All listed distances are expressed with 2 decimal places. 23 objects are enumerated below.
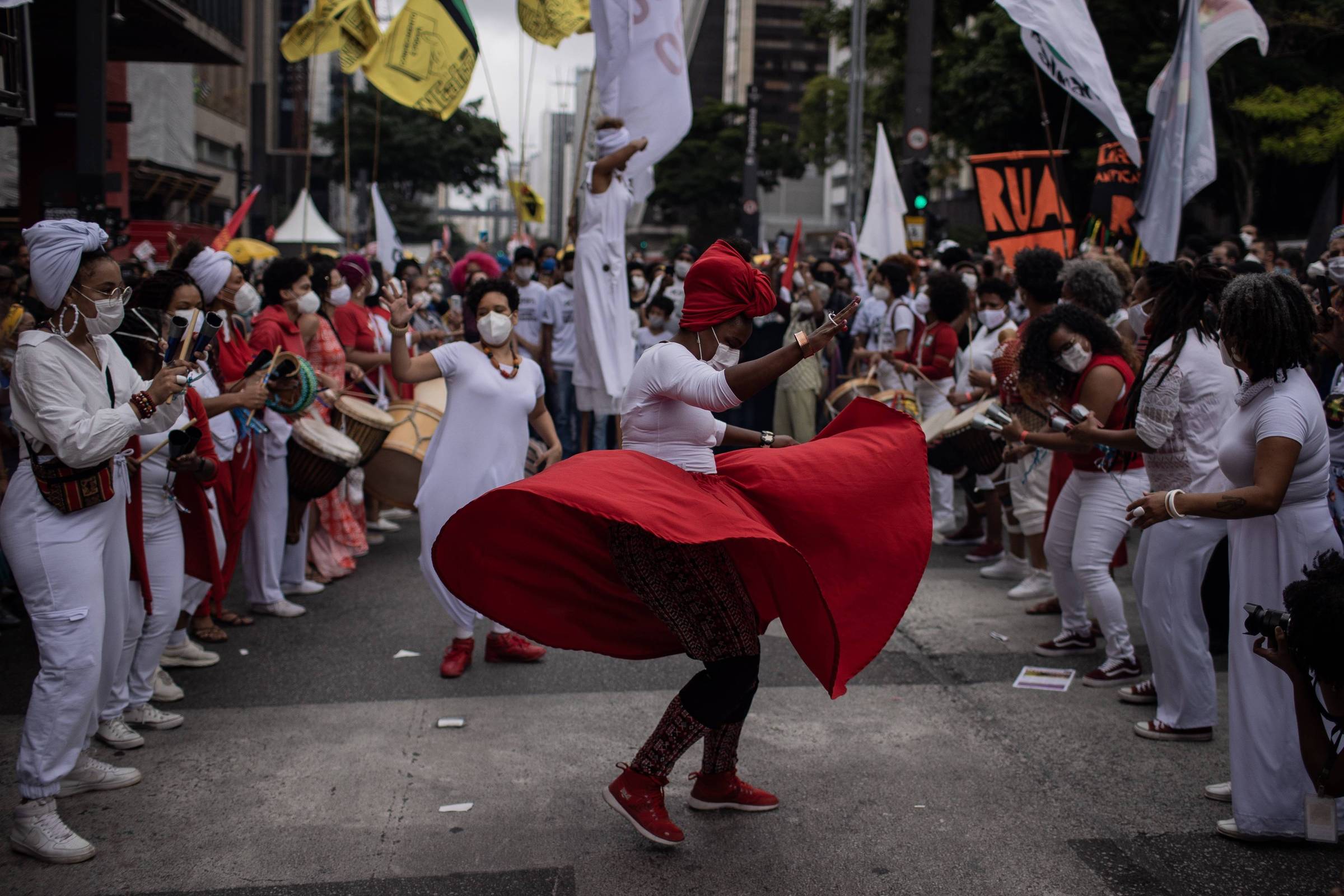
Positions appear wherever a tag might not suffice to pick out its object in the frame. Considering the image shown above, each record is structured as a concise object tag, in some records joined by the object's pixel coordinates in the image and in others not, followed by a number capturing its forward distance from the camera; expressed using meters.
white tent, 23.98
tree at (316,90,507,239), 54.53
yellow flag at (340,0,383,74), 13.25
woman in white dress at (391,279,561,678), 6.06
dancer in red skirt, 3.84
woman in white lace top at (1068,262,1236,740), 5.04
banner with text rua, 11.23
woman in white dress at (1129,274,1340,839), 4.10
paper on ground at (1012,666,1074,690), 6.07
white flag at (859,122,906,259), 14.48
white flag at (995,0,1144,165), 8.28
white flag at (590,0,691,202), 8.09
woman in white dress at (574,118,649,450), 8.03
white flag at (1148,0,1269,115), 9.54
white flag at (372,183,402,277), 14.20
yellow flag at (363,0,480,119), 12.12
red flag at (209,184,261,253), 9.15
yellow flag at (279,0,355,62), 13.56
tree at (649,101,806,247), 62.47
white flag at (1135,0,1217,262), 9.00
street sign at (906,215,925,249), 17.86
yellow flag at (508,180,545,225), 18.11
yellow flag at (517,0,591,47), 11.45
